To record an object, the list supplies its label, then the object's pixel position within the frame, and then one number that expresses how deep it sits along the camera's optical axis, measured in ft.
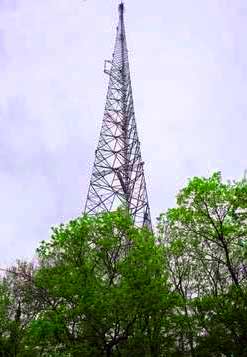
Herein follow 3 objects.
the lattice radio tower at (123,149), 117.60
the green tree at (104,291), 79.66
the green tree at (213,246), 79.87
